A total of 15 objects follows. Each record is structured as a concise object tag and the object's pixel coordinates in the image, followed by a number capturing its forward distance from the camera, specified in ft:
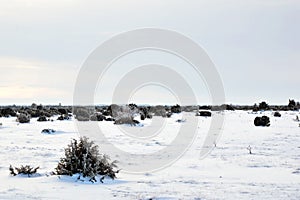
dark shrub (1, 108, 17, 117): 121.90
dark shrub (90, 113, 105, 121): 102.37
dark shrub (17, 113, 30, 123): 90.63
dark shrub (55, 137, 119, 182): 30.68
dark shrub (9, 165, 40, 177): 31.42
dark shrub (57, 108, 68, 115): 138.23
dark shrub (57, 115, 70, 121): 102.98
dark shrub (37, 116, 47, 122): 98.37
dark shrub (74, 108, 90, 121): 102.73
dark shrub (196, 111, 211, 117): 118.55
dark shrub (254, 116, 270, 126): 81.98
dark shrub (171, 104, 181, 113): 149.59
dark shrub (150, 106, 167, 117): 121.56
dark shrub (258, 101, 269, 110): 164.39
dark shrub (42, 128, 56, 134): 66.79
